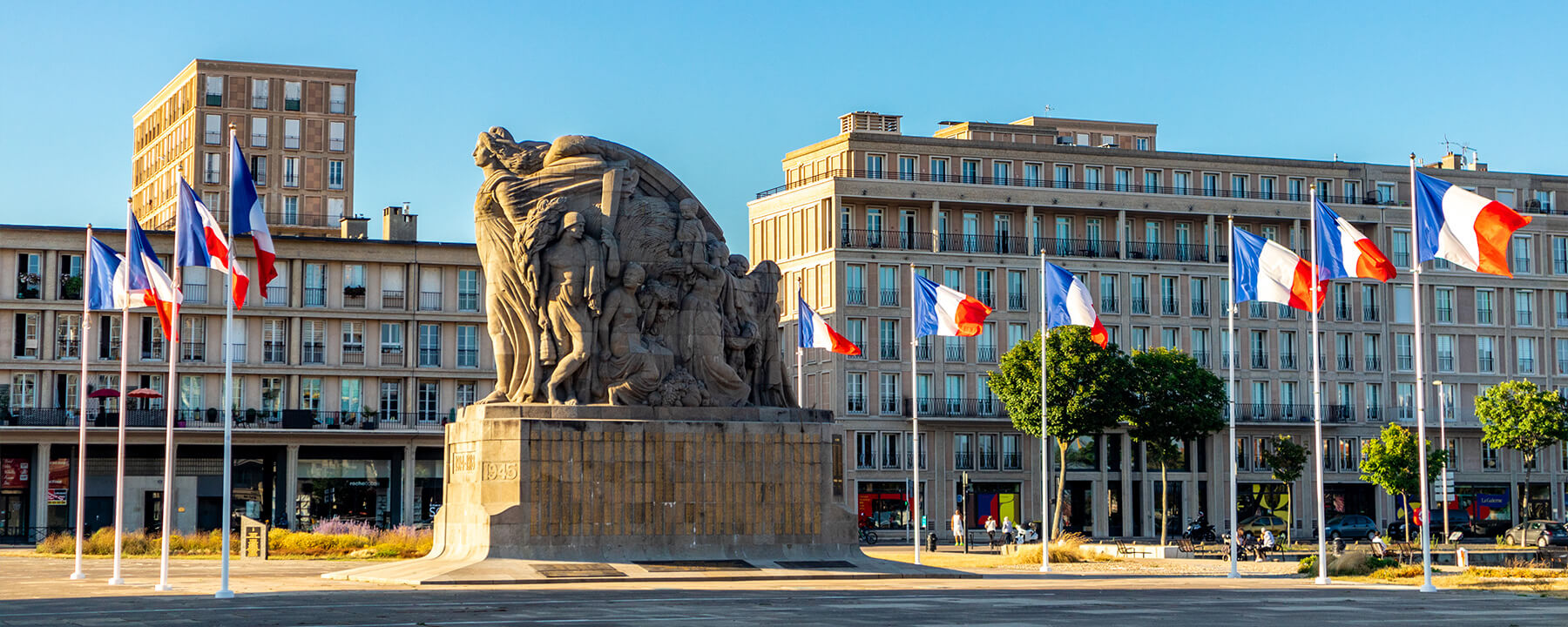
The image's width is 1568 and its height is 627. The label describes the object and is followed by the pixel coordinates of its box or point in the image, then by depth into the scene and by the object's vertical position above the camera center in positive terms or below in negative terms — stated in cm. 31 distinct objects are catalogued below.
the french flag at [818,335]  5366 +356
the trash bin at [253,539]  5500 -263
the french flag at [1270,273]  4166 +422
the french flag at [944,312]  5031 +402
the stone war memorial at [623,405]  4016 +114
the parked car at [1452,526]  8456 -347
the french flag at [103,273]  4253 +423
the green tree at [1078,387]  7775 +292
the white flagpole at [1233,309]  4328 +360
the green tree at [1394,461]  7525 -22
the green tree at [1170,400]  7825 +241
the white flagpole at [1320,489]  4004 -75
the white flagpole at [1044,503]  4753 -134
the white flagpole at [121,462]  3700 -17
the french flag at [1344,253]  3953 +442
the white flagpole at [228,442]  3259 +22
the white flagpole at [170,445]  3484 +18
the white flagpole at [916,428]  5266 +81
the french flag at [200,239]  3575 +428
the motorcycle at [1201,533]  7194 -311
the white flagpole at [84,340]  4269 +273
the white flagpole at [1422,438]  3728 +36
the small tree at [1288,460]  7288 -19
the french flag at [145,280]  3953 +383
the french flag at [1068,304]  4756 +398
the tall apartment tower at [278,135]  11062 +1958
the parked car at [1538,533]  7412 -318
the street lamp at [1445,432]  6738 +119
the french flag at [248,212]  3456 +462
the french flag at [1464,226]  3612 +461
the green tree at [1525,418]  8438 +175
